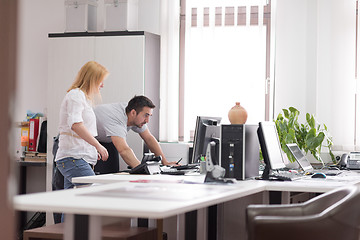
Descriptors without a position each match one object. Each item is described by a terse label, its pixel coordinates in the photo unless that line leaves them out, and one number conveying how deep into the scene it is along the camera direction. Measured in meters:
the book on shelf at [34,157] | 5.70
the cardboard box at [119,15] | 5.66
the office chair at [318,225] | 2.30
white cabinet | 5.52
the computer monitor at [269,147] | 3.32
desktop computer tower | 3.25
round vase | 5.06
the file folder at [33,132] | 5.82
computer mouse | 3.65
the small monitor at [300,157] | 4.04
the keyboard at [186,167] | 4.14
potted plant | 4.83
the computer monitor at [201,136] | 3.88
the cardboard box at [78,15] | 5.77
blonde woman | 3.71
